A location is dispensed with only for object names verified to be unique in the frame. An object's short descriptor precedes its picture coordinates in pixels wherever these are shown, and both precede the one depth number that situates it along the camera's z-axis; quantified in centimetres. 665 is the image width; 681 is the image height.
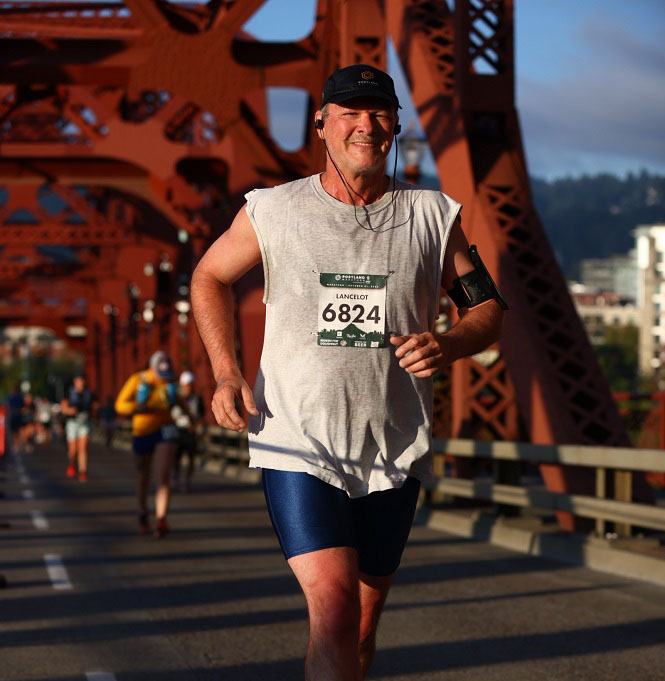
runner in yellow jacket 1429
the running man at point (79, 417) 2498
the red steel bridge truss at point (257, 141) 1270
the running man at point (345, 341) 452
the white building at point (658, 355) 18938
